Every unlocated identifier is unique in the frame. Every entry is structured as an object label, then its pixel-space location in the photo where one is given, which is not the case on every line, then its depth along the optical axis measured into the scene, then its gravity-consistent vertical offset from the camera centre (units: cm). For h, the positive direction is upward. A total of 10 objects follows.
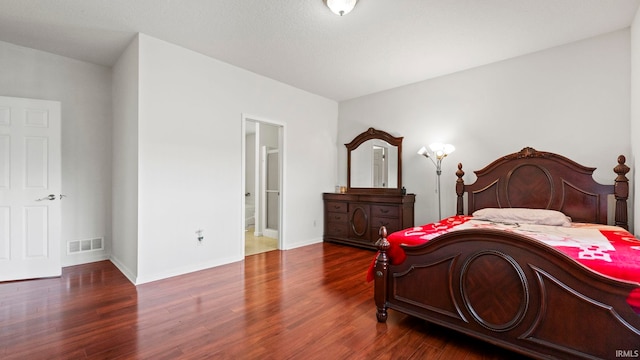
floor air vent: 379 -88
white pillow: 294 -39
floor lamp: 415 +40
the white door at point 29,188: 320 -10
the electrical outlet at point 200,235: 362 -69
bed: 153 -72
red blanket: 158 -45
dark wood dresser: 448 -59
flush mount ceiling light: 243 +149
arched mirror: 488 +30
